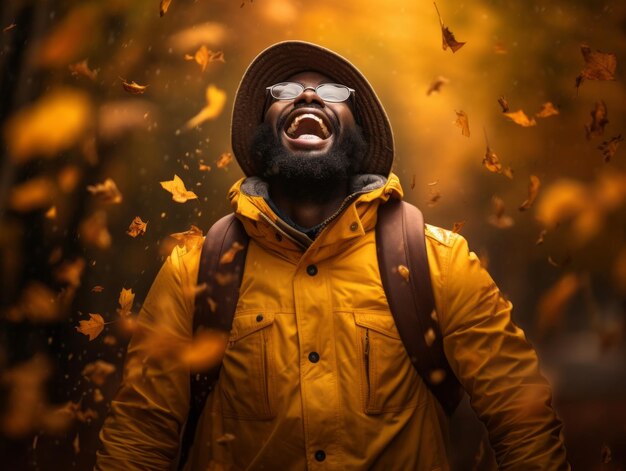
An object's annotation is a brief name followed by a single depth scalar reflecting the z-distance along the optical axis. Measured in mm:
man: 2930
